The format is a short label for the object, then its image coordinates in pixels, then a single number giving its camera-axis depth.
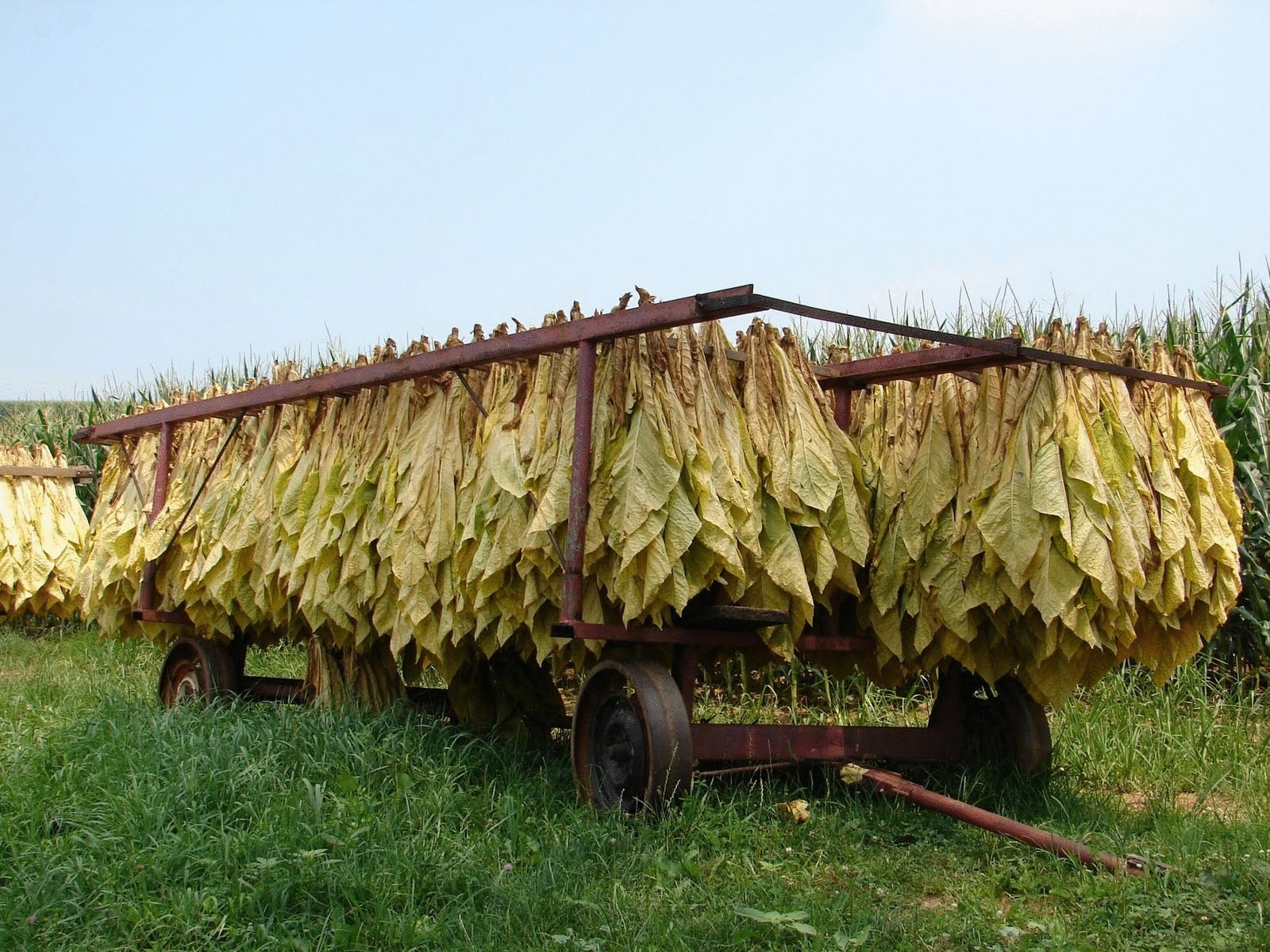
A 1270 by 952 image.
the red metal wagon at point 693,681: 4.72
